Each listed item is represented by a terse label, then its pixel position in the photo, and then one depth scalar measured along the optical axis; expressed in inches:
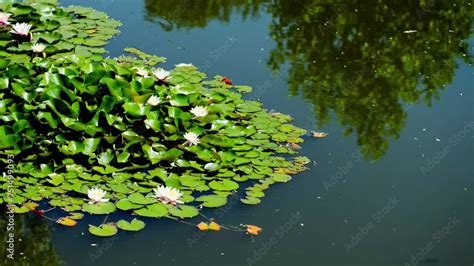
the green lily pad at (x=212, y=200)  297.0
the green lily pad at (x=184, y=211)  289.4
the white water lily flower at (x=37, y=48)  393.1
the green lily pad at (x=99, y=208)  284.7
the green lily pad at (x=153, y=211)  287.1
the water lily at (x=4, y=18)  408.5
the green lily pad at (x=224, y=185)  308.3
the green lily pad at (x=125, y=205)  288.2
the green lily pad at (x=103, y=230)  274.4
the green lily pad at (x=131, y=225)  278.5
